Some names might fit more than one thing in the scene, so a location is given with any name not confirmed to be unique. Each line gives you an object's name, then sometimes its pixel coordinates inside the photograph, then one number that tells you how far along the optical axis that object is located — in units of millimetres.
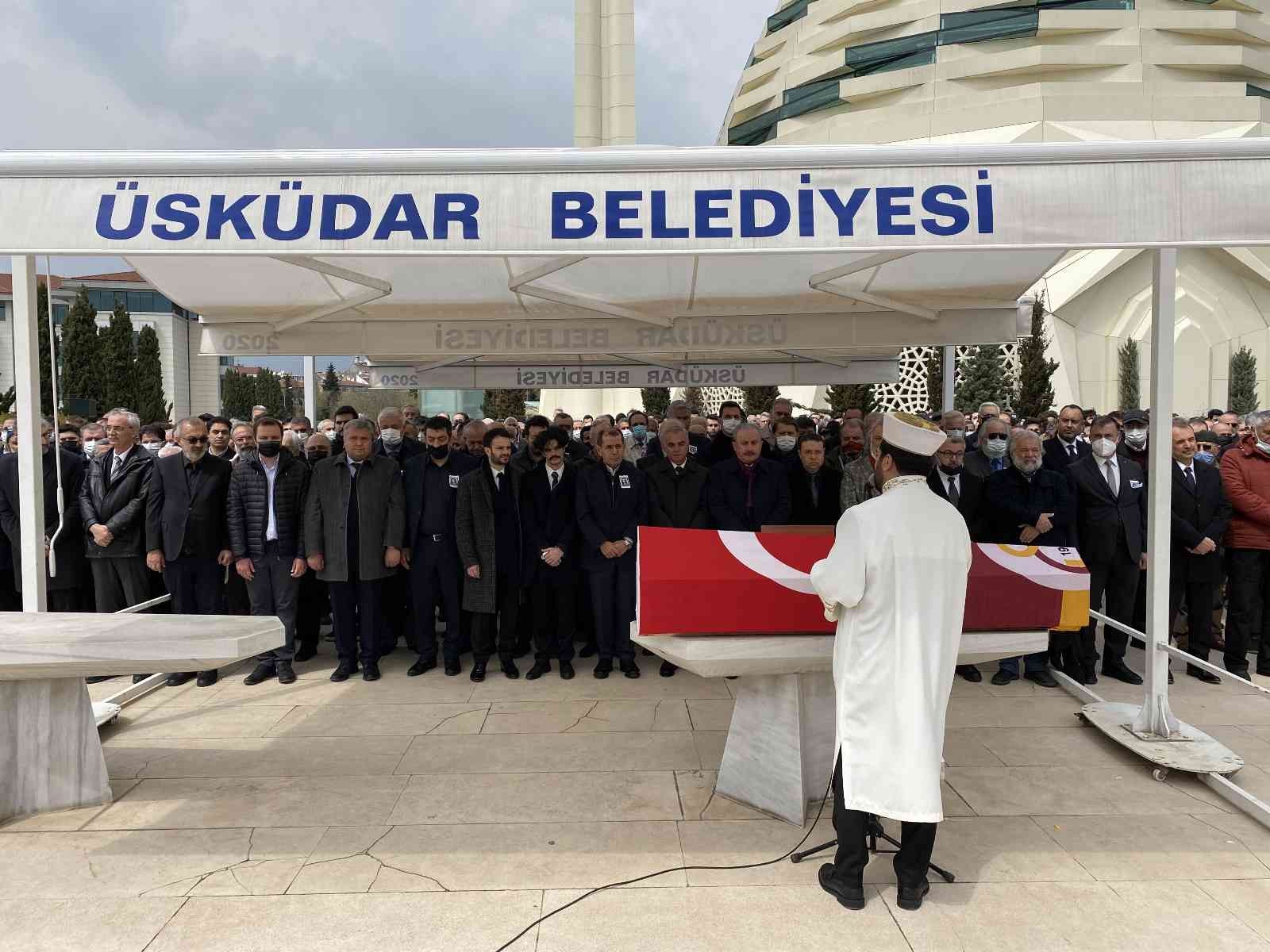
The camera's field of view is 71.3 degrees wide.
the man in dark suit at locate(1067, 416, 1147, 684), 6414
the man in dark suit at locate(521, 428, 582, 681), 6629
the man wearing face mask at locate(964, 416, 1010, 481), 7176
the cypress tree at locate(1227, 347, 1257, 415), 34625
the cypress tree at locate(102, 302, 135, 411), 44719
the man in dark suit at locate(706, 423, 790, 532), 6629
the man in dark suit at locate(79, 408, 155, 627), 6445
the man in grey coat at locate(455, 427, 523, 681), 6559
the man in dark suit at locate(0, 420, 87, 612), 6516
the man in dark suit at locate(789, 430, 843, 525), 6922
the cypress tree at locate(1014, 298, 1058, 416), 31859
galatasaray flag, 3777
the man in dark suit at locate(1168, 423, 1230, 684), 6449
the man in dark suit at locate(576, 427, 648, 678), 6504
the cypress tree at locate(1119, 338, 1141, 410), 35500
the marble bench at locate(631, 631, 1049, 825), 3818
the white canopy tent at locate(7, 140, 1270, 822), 3654
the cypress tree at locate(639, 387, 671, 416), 40969
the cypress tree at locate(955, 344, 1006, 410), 33906
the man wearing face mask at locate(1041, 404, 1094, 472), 7078
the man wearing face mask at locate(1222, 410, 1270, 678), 6387
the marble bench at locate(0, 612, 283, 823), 3727
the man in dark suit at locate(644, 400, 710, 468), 8802
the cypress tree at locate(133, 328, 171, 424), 46469
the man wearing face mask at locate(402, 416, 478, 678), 6715
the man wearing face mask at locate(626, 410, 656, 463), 9961
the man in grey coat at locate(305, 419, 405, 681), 6492
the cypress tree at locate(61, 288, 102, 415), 43500
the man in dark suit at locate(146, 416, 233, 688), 6406
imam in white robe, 3129
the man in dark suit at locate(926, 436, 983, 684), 6340
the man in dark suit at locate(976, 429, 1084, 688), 6246
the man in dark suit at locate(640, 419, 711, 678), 6691
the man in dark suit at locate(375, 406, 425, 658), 7059
